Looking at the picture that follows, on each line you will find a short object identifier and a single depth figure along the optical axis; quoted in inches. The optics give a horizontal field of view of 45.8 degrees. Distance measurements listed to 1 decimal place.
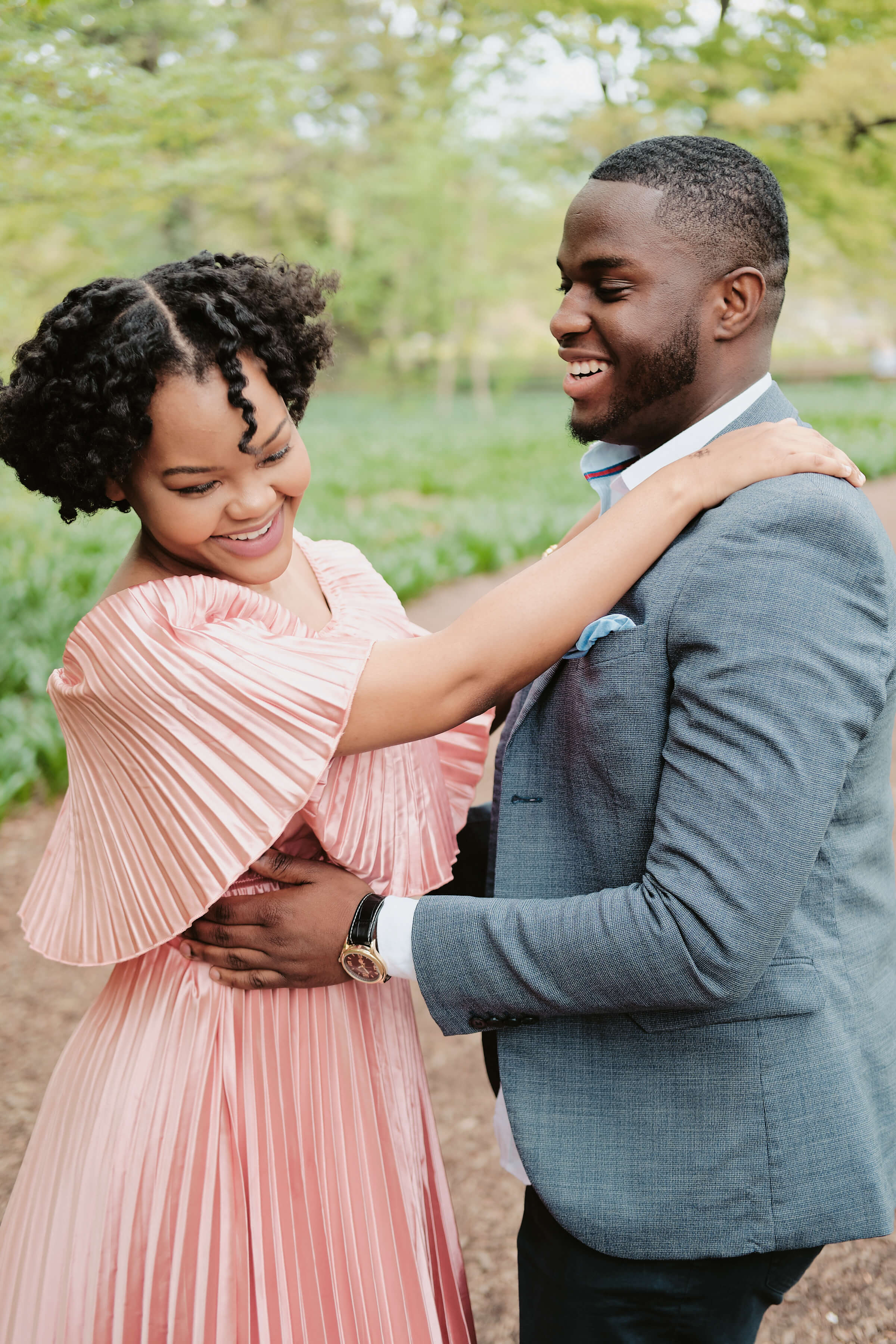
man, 56.0
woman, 64.0
